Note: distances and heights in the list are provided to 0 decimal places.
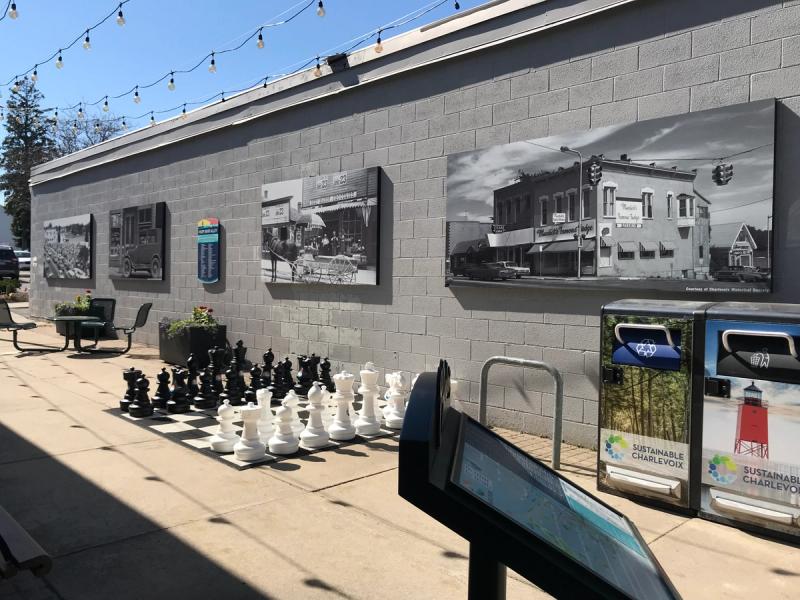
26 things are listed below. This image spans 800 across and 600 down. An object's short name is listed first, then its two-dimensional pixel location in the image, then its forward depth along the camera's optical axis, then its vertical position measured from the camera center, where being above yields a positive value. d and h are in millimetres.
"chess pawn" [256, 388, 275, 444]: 5730 -1292
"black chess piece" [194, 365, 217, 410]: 7348 -1376
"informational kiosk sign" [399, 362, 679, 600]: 1209 -490
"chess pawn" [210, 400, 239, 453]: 5516 -1376
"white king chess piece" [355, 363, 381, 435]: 6211 -1282
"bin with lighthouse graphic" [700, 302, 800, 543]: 3736 -849
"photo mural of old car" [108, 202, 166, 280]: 12297 +646
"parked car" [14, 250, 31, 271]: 37481 +897
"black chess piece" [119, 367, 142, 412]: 6988 -1235
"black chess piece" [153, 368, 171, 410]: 7100 -1314
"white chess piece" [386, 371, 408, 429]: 6426 -1297
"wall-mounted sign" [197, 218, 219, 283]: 10680 +407
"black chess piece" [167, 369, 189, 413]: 7016 -1332
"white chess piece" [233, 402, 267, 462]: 5234 -1362
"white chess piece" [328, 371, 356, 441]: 5992 -1305
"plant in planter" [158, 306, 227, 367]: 9992 -969
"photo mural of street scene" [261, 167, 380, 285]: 7980 +615
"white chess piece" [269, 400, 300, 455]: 5457 -1380
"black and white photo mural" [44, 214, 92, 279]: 14966 +647
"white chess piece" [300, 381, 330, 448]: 5688 -1343
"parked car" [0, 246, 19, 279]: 28656 +455
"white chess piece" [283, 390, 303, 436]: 5785 -1179
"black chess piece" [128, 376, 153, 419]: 6793 -1373
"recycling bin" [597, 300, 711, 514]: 4137 -829
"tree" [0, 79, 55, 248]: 40094 +8169
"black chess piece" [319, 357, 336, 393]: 8242 -1292
